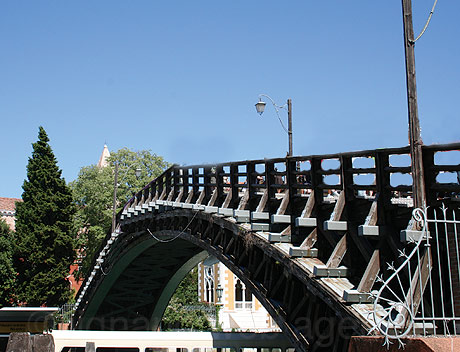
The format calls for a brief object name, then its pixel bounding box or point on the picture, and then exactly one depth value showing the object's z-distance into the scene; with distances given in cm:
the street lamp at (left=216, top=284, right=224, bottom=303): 5294
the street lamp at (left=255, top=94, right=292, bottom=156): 1957
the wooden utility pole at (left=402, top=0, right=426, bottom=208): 940
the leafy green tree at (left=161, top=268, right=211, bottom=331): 5022
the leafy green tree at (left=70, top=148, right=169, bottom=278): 5409
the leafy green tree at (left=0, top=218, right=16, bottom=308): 4888
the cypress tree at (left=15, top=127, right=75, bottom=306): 4881
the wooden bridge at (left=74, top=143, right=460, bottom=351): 1013
